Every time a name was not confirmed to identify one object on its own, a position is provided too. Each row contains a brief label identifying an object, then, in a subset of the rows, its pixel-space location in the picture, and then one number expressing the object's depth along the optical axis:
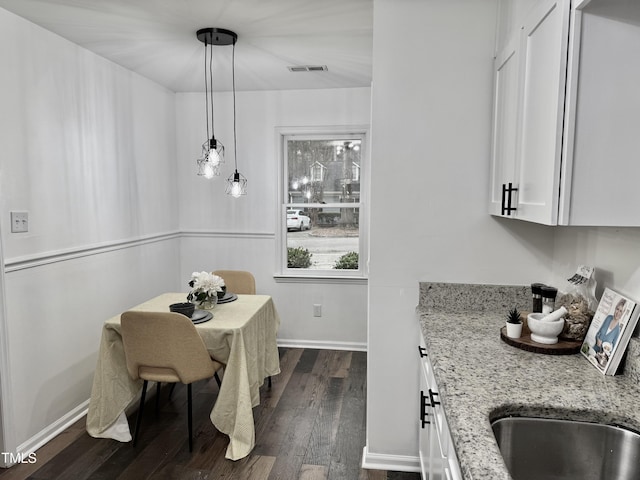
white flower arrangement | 2.81
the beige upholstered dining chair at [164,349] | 2.39
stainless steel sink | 1.18
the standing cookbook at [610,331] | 1.37
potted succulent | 1.69
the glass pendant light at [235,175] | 3.35
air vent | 3.37
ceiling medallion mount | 2.65
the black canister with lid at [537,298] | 1.83
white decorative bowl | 1.63
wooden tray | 1.60
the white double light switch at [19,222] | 2.44
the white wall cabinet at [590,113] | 1.21
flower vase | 2.88
